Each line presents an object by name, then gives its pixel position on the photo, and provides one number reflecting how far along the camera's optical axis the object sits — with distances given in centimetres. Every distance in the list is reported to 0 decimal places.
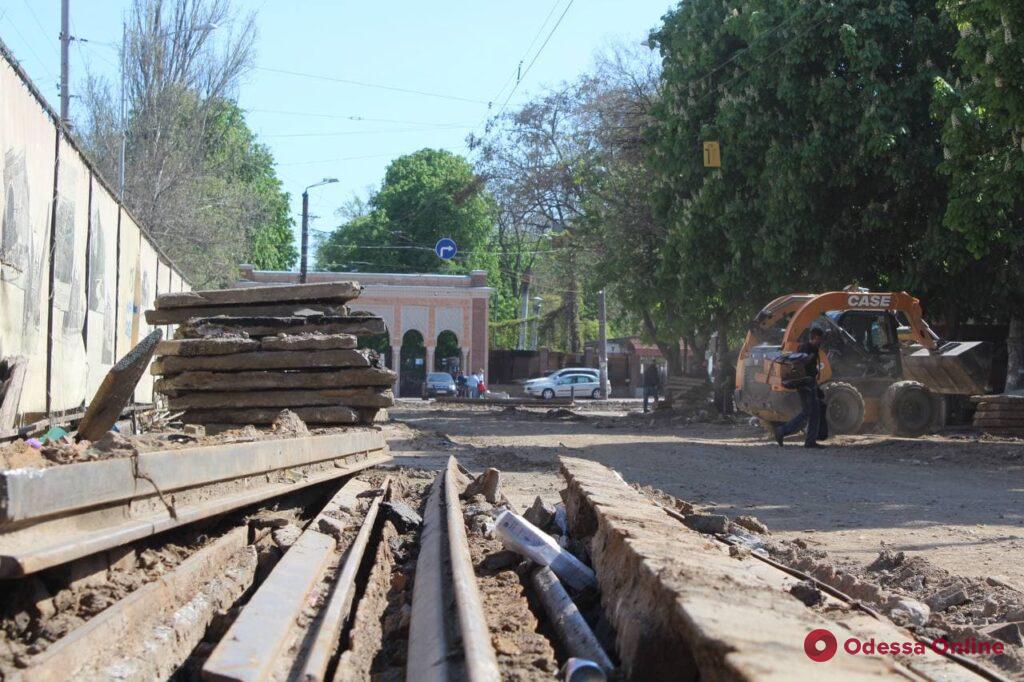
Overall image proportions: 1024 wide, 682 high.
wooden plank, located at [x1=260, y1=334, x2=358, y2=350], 1081
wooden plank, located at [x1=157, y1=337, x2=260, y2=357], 1064
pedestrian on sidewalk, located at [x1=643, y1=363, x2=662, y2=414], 3653
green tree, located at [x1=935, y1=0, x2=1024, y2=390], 1409
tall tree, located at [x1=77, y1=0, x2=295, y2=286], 3803
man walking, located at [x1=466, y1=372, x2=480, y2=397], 5084
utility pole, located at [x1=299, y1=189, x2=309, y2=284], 4004
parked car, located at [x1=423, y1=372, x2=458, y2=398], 5425
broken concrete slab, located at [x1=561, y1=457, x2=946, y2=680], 304
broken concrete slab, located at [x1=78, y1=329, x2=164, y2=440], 652
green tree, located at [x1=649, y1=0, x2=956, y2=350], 2231
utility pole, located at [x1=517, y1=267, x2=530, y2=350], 6904
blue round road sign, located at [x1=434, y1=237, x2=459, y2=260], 4916
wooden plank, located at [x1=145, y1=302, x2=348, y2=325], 1166
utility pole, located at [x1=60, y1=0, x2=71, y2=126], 2862
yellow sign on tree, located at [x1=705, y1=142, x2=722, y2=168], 2558
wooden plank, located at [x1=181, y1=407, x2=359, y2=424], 1085
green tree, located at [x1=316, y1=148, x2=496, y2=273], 7606
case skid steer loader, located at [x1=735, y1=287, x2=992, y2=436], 2042
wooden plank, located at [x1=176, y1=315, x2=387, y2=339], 1108
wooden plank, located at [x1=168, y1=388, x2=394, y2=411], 1083
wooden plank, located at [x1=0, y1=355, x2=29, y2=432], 861
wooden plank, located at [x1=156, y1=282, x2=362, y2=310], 1162
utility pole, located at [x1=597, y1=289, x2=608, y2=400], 4919
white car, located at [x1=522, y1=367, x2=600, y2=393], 5378
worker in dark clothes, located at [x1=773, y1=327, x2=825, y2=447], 1833
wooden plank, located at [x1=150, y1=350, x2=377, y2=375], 1075
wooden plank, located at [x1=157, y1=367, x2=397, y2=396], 1080
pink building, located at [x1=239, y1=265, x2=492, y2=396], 5819
